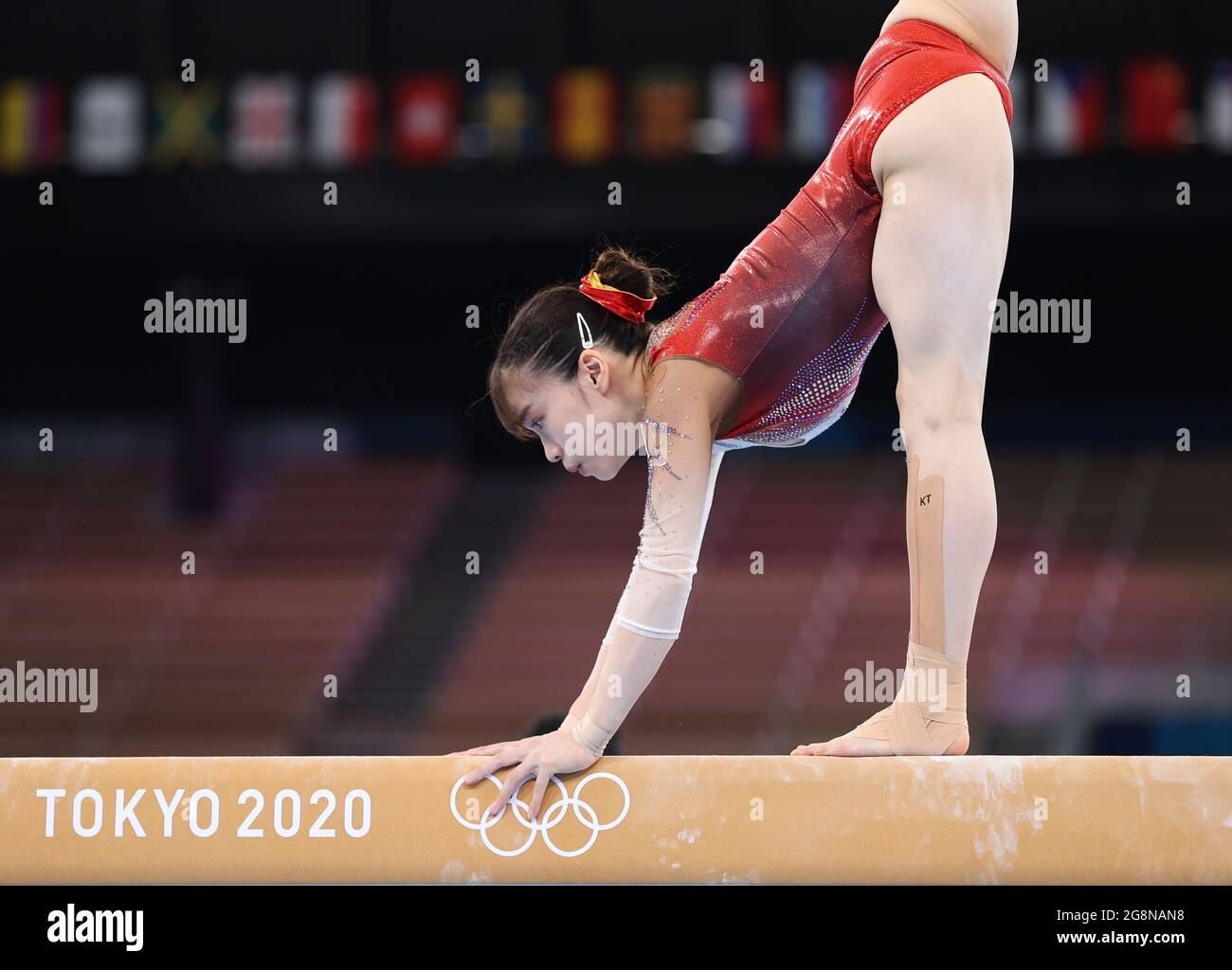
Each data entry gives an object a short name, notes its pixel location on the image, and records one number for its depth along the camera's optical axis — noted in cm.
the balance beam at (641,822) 470
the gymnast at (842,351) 486
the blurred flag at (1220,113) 1650
